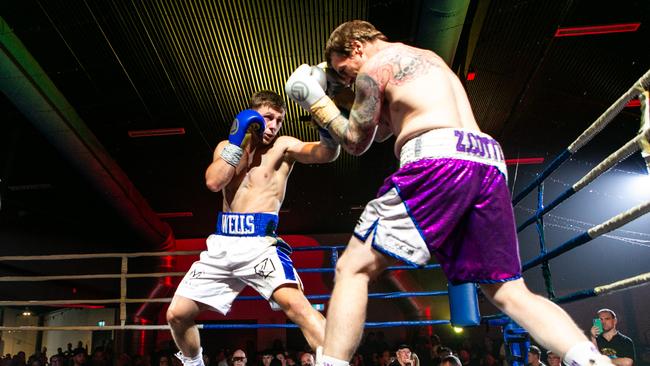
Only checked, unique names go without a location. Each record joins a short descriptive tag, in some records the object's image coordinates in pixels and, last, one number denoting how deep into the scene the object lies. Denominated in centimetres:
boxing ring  139
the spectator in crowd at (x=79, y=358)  649
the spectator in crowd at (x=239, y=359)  476
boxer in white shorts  206
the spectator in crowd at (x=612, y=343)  399
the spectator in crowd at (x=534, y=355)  427
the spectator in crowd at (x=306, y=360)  521
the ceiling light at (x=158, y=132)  649
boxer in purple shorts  122
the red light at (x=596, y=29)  484
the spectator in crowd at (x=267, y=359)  628
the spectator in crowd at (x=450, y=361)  358
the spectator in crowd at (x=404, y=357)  416
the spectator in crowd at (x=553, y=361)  440
